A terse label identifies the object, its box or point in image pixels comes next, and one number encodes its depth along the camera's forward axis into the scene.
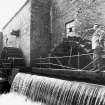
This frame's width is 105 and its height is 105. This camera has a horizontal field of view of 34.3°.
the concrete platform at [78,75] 4.11
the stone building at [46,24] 8.49
